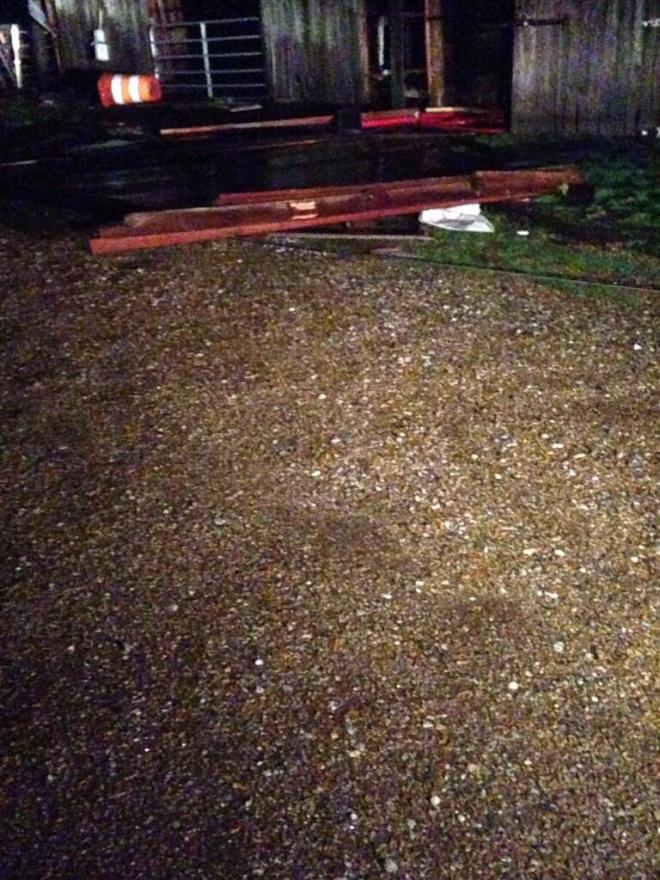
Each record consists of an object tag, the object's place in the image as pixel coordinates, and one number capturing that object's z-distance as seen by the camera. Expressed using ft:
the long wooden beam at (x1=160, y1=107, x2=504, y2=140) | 43.37
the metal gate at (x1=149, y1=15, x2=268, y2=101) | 52.54
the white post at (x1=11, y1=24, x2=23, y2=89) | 60.90
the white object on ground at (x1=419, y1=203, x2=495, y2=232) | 26.40
